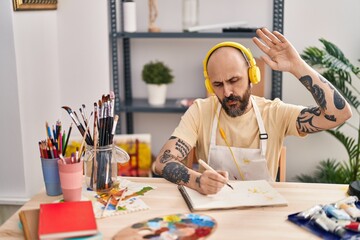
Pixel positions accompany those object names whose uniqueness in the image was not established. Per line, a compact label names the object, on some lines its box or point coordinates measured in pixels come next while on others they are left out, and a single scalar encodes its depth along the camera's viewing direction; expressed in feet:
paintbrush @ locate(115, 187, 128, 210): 4.95
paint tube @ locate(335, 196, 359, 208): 4.83
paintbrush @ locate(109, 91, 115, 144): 5.22
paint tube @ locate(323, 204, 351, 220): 4.47
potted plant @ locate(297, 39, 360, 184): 9.35
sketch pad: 4.89
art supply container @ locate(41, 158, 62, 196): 5.10
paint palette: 4.22
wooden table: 4.36
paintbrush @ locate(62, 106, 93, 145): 5.25
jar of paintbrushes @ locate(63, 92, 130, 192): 5.18
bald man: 6.10
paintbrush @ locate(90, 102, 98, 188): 5.10
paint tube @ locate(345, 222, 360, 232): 4.31
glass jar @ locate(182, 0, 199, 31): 10.12
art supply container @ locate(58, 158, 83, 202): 4.90
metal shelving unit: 9.95
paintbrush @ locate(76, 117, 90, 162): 5.09
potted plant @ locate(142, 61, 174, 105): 10.31
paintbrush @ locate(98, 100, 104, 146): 5.18
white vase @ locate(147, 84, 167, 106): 10.39
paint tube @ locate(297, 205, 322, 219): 4.58
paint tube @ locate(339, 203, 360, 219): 4.53
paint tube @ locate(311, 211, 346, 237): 4.28
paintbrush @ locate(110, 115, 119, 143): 5.26
